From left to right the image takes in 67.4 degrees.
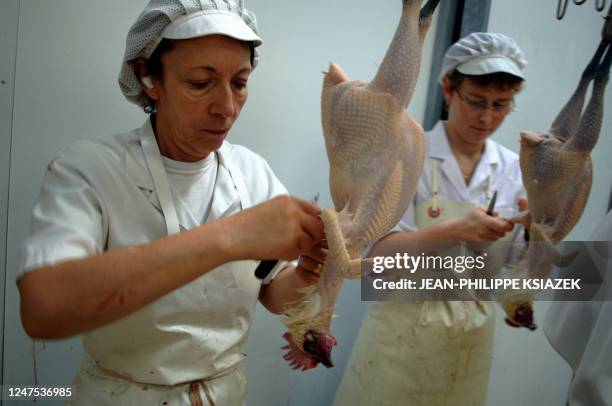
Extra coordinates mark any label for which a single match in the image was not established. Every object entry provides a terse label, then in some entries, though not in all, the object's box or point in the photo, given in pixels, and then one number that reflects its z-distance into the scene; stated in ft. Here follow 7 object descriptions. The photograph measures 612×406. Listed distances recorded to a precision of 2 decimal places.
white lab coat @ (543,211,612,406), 2.61
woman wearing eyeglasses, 3.32
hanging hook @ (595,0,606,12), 2.88
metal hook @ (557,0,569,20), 2.98
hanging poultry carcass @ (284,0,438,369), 2.37
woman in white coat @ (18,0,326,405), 2.03
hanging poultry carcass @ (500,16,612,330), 2.75
